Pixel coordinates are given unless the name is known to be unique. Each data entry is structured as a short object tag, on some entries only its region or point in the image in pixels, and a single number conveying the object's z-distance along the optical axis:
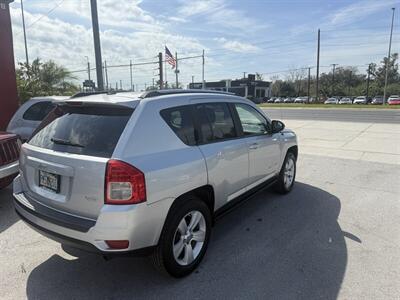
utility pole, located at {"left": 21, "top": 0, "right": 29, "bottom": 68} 28.84
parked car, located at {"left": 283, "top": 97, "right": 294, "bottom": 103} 75.19
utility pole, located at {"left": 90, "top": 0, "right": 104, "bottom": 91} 9.06
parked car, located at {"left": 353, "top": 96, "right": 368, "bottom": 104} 59.27
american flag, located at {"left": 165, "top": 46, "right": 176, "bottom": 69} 28.33
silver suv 2.57
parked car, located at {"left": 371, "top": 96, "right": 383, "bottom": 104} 56.61
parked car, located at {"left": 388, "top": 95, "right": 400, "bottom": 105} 46.48
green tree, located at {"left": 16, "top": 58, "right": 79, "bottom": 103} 14.24
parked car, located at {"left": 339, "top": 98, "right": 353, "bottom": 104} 59.87
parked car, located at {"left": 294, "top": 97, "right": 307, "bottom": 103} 68.41
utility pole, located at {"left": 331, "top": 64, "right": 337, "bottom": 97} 84.56
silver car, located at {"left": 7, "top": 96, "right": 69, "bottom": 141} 7.20
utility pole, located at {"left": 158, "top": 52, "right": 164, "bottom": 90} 21.70
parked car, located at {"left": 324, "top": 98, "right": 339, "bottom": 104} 61.69
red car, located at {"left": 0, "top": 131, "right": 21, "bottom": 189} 4.72
